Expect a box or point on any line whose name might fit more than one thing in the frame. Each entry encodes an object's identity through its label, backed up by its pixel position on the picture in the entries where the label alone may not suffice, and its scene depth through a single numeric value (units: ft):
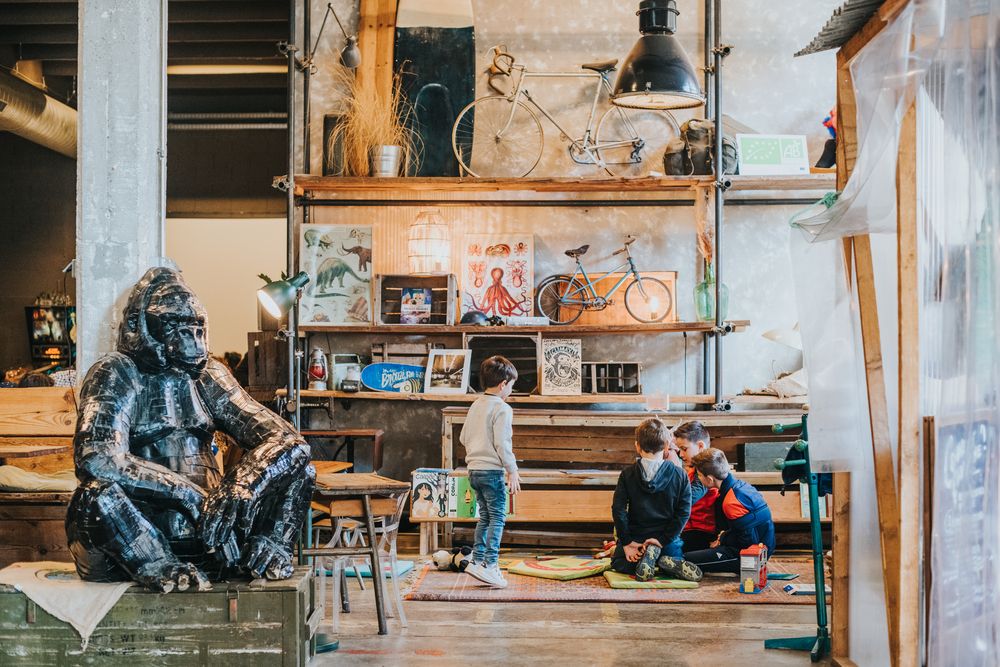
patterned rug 18.25
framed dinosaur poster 24.48
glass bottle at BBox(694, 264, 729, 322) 23.90
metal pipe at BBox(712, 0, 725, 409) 23.35
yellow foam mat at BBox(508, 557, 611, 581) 20.06
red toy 18.69
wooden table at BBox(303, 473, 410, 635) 15.16
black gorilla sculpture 11.91
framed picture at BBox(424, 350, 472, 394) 23.76
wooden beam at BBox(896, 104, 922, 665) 10.78
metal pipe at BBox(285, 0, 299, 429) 23.21
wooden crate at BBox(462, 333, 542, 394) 24.18
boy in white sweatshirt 19.30
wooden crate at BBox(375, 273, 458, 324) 24.31
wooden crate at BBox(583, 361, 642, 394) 24.31
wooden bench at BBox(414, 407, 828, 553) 22.52
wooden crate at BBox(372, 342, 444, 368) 24.66
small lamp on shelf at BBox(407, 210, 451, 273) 24.49
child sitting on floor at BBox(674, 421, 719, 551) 20.74
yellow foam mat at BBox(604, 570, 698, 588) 19.10
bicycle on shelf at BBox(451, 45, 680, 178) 25.02
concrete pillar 14.08
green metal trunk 11.98
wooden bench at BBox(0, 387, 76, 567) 16.72
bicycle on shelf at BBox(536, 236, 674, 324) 24.35
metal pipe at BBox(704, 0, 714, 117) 24.81
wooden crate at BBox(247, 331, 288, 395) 26.55
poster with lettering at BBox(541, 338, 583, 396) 24.00
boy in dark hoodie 19.54
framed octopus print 24.79
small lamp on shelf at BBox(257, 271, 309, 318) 17.10
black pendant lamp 19.81
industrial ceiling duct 29.09
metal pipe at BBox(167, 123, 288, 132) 35.99
